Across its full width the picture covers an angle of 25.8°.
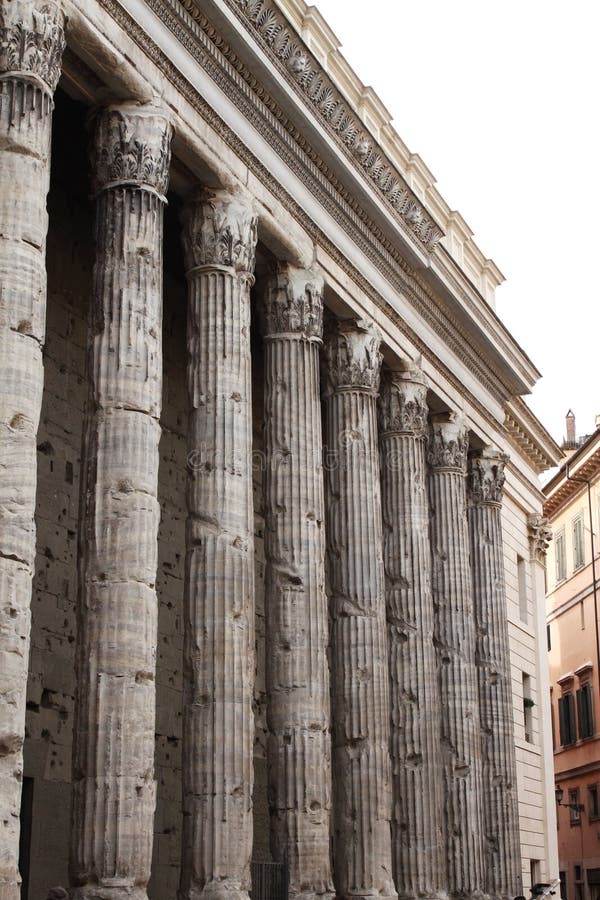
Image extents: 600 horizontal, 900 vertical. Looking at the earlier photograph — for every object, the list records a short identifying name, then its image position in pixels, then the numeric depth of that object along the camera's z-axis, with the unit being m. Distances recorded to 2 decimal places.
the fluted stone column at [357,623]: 16.81
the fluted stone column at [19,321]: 9.95
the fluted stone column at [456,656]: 20.30
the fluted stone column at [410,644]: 18.45
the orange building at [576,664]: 41.25
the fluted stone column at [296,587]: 15.02
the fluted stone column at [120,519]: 11.43
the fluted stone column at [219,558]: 13.02
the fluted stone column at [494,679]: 22.34
